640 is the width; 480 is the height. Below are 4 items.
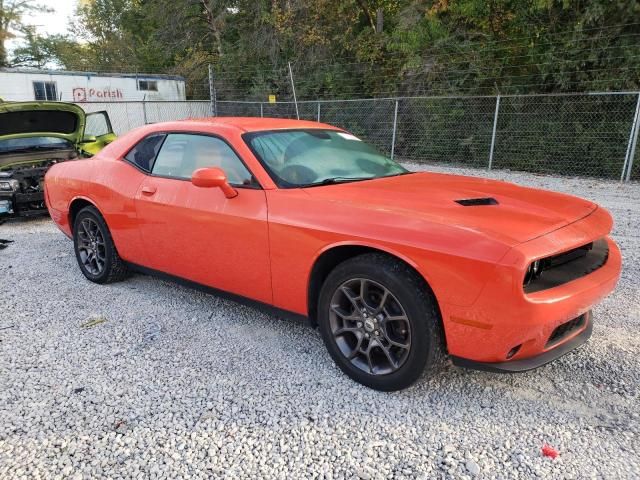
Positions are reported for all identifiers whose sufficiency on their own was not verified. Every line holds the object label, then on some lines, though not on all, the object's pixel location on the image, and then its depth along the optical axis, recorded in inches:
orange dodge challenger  89.9
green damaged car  257.8
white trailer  709.9
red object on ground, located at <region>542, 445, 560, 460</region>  84.8
